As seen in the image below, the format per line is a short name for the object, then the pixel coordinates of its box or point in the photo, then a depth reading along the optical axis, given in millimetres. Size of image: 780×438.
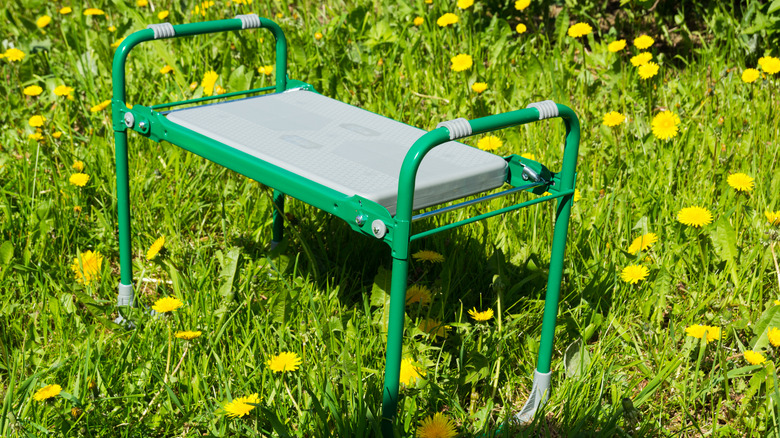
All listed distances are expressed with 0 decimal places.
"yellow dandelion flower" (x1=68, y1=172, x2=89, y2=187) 2391
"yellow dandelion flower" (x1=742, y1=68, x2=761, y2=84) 2752
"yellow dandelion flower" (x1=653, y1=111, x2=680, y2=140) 2529
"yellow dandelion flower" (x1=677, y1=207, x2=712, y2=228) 2094
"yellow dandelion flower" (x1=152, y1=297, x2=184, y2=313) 1804
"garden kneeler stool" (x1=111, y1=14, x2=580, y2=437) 1422
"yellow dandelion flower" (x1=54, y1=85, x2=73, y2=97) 2792
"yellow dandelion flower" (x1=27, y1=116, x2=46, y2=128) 2633
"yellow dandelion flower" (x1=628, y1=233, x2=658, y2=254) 2113
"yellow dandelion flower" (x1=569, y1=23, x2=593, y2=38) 3086
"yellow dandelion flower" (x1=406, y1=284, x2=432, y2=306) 1981
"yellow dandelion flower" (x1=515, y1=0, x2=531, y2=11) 3309
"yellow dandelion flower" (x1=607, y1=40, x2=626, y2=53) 2954
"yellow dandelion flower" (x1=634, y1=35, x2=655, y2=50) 3025
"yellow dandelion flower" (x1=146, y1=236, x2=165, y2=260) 1974
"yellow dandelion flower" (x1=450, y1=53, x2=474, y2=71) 2945
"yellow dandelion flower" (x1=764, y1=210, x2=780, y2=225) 1993
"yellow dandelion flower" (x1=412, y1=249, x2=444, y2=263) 2107
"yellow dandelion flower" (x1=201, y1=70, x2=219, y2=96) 2961
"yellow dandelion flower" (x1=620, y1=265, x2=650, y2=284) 2003
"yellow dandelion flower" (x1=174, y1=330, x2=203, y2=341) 1706
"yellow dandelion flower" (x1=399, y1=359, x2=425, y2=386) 1718
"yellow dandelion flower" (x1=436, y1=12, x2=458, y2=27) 3172
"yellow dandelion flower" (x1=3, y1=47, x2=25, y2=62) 3012
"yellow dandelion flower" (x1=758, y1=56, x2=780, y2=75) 2770
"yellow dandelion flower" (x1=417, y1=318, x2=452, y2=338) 1936
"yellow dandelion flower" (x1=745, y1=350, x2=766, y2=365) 1760
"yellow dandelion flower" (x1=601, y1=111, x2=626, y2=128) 2648
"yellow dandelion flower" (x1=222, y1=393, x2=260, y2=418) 1556
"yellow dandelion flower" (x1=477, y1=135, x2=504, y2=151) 2473
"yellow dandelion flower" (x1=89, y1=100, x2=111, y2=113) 2762
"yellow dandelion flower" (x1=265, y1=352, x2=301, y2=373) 1656
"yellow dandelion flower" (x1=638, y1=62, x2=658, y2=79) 2889
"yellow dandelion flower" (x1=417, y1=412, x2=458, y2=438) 1571
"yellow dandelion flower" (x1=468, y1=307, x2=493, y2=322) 1812
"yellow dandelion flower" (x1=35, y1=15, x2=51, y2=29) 3508
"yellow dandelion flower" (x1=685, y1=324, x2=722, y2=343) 1791
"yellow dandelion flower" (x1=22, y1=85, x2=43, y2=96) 2934
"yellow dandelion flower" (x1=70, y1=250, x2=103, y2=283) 2209
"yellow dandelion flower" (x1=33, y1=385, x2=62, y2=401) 1552
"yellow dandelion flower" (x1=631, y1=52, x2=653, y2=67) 2912
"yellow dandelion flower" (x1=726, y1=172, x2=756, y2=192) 2229
